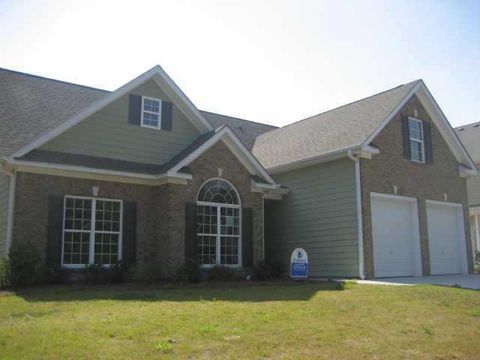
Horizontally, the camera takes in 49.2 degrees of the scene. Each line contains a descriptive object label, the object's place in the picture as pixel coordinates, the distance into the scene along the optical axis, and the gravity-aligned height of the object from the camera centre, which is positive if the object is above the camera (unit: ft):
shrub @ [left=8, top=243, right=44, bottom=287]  45.75 -0.52
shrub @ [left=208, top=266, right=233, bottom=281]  55.21 -1.63
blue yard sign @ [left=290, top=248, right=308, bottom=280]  55.67 -0.84
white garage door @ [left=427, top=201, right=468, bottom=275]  68.61 +2.55
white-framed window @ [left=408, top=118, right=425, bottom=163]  68.54 +15.32
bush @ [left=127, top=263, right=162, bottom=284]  51.60 -1.51
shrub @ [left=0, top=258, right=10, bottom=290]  45.62 -1.37
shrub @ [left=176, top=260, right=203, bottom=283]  52.75 -1.45
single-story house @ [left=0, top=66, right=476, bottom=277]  52.80 +8.33
